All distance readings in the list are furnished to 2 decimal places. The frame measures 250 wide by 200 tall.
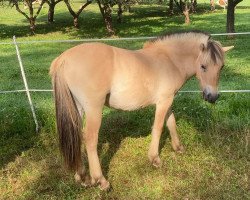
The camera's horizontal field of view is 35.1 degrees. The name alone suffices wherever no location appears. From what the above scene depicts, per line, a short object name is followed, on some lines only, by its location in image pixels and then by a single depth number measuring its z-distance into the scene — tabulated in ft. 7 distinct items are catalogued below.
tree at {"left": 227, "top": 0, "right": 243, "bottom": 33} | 61.16
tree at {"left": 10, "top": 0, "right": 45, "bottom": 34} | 81.43
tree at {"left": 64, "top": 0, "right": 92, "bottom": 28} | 88.84
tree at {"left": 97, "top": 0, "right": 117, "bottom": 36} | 69.27
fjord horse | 14.88
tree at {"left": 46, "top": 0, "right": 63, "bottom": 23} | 98.40
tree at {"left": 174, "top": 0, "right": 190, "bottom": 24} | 90.14
